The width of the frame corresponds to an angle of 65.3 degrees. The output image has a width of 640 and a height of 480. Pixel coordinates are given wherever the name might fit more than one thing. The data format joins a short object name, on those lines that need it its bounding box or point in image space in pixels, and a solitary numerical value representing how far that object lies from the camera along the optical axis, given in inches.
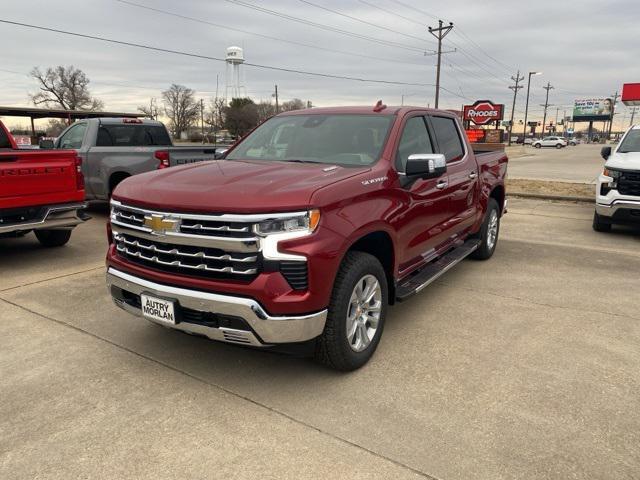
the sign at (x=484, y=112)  1460.4
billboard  4483.3
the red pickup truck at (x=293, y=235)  114.4
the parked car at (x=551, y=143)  2652.3
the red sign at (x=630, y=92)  1456.2
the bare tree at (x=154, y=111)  3542.3
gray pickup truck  342.0
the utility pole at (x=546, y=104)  4001.0
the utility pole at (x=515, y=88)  3115.2
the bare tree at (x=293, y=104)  3356.8
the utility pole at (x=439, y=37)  1622.8
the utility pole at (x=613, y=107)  4431.6
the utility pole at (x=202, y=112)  3579.7
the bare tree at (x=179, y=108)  3489.2
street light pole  3001.2
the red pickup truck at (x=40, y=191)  221.8
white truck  301.1
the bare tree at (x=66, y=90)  3031.5
